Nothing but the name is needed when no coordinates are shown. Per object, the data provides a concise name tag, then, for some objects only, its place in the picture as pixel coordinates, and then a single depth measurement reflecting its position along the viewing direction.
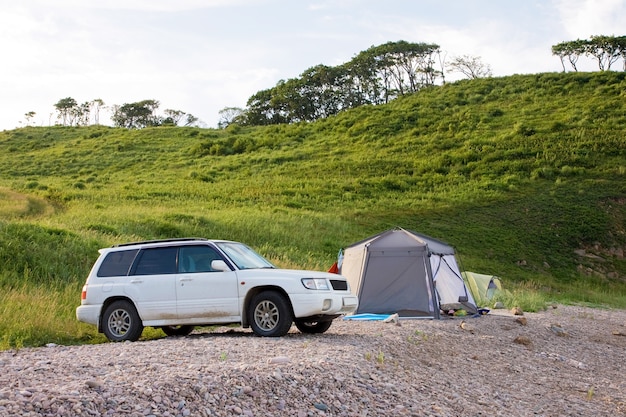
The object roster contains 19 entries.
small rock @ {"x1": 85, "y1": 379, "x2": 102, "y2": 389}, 6.76
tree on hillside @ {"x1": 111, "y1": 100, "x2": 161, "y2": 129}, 107.31
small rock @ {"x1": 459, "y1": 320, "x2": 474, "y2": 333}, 14.52
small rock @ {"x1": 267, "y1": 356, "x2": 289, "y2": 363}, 8.55
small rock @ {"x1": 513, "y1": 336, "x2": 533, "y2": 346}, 13.69
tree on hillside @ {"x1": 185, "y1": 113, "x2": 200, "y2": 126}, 113.81
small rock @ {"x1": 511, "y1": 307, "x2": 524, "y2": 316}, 18.47
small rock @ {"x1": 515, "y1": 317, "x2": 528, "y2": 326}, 16.20
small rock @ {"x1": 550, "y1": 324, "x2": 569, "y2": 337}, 15.57
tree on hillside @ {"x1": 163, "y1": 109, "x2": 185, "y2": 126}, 108.56
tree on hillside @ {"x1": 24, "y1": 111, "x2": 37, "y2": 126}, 106.16
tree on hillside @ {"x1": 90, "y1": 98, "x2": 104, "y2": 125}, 115.56
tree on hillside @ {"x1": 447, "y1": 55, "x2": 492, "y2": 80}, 89.12
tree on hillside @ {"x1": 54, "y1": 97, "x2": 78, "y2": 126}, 114.26
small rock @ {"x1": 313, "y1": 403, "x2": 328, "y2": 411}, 7.32
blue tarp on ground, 16.40
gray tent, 17.12
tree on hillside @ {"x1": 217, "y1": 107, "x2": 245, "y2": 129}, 99.62
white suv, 11.59
